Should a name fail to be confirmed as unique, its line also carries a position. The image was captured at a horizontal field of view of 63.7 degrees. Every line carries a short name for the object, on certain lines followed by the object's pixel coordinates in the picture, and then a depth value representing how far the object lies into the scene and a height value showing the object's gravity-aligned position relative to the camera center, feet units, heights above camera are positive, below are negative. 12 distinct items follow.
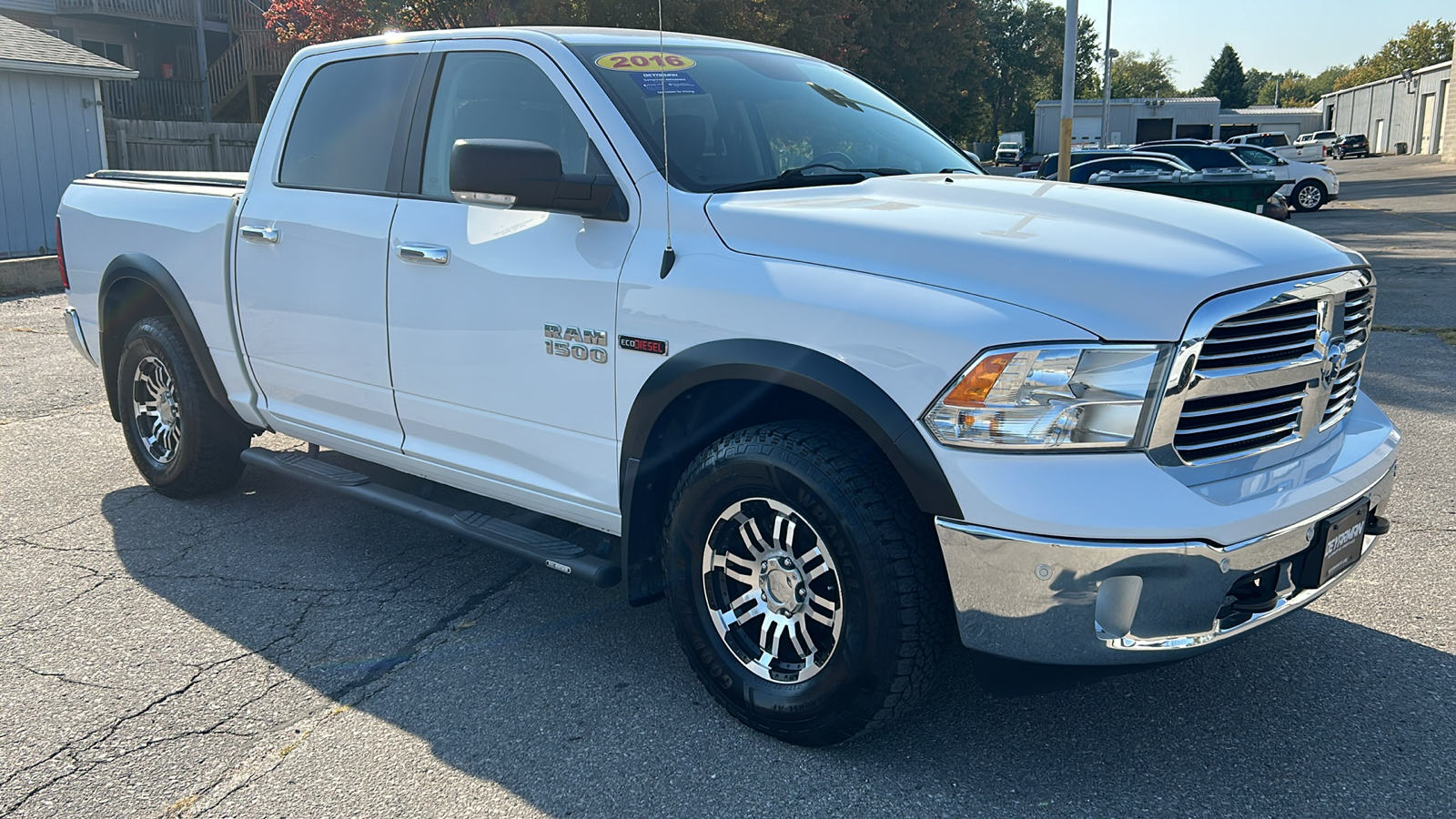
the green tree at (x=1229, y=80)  401.29 +28.14
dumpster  58.29 -1.26
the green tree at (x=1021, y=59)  259.19 +23.06
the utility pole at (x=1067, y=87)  57.11 +3.92
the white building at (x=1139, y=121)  160.25 +6.56
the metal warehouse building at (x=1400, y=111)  209.05 +10.64
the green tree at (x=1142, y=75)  394.32 +30.92
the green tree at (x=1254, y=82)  488.44 +38.50
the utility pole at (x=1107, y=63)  125.09 +11.78
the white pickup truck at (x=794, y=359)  8.82 -1.67
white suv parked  83.71 -1.45
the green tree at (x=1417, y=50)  317.42 +30.83
